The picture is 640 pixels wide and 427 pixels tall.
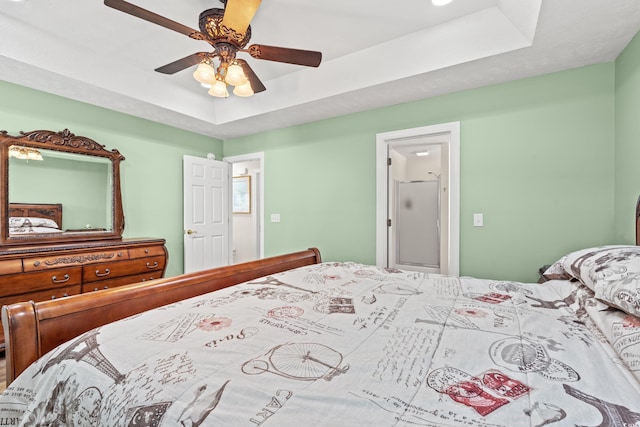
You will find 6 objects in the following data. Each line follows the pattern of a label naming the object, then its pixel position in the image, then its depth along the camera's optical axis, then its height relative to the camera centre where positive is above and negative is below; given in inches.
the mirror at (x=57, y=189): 102.5 +8.9
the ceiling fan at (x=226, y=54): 67.1 +40.0
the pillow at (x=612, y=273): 39.2 -10.3
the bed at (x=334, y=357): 27.8 -18.2
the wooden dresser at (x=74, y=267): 91.4 -19.5
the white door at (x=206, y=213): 153.5 -0.9
